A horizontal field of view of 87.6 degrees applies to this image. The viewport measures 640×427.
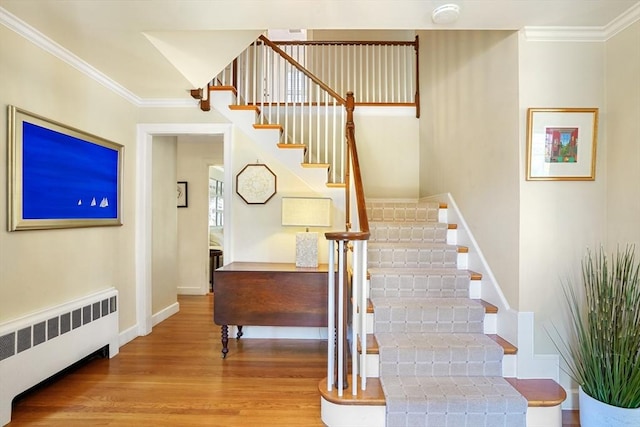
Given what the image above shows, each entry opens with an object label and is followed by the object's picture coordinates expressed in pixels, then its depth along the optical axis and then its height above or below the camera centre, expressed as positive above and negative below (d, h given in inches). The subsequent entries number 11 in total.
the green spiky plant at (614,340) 63.5 -26.0
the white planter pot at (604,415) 62.1 -39.5
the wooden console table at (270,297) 105.0 -28.7
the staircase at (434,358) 69.5 -35.9
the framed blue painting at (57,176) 77.5 +8.3
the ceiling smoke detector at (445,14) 67.7 +40.4
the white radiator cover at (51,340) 73.7 -34.8
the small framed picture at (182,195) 199.3 +6.8
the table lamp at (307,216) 114.1 -3.2
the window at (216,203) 236.8 +2.5
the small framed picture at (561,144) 79.0 +15.4
